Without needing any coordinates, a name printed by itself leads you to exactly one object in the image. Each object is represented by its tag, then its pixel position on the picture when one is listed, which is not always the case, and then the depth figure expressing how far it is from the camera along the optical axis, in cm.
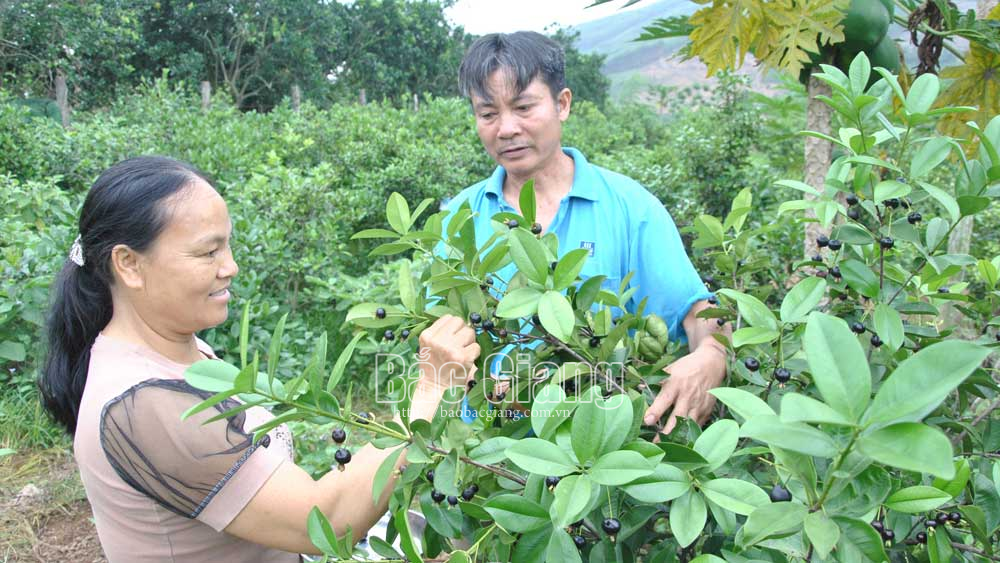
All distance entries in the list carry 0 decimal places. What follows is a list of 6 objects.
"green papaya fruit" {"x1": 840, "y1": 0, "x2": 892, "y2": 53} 168
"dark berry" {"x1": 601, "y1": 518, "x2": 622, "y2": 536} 76
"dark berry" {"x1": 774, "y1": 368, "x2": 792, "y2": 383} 93
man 160
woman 113
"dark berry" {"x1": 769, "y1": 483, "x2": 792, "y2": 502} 72
